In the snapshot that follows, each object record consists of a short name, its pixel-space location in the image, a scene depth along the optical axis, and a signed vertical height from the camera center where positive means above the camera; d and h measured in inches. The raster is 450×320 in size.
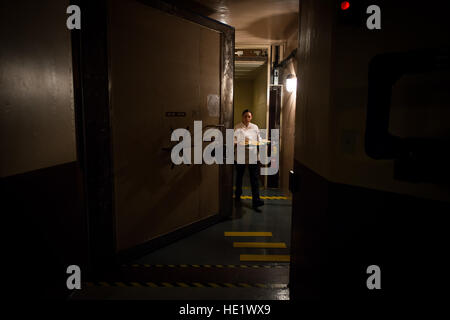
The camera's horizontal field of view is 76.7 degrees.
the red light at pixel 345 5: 48.9 +21.0
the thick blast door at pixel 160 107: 107.7 +8.6
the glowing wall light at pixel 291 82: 202.7 +31.8
